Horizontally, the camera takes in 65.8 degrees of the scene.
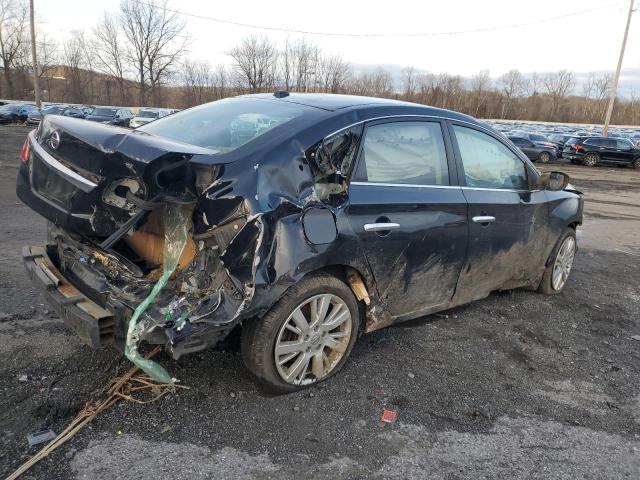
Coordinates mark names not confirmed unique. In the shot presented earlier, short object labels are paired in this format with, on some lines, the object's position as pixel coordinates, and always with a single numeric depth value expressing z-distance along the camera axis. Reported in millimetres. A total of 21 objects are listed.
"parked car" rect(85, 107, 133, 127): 29722
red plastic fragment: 2912
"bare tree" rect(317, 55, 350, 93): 56375
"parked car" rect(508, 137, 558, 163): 25973
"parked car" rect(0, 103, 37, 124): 30969
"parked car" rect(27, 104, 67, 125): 31281
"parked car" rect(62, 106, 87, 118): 30581
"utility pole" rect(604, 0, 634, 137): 30273
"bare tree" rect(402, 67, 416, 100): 71062
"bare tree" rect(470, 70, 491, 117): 72200
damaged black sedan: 2596
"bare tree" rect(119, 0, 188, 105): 55938
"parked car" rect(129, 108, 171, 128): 30328
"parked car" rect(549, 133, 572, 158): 28938
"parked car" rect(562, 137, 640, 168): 26125
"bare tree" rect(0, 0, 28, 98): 55938
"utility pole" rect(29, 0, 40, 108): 31438
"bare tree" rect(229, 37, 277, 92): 55062
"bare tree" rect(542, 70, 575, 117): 77900
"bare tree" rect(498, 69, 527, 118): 77875
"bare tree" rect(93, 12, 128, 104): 57938
